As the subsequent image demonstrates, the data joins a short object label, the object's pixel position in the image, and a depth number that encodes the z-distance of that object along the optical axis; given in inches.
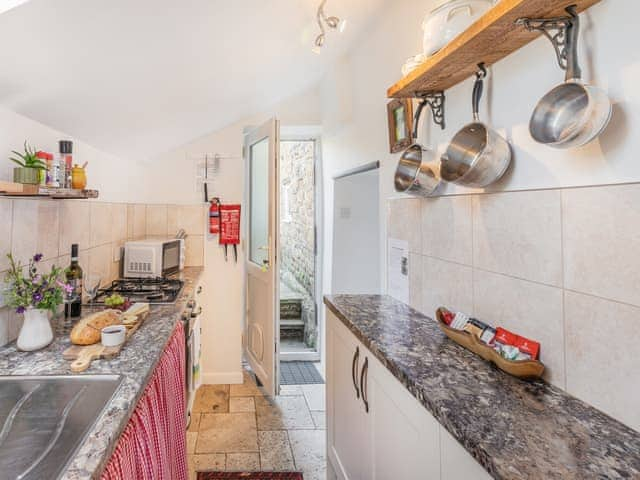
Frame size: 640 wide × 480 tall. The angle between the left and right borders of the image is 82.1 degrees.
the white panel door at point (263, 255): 103.3
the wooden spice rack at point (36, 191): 41.7
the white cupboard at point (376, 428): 34.8
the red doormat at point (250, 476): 76.0
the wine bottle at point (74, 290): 62.9
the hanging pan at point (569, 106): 31.1
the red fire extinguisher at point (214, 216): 117.7
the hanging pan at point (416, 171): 60.1
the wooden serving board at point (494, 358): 38.3
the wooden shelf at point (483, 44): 33.6
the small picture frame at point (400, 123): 70.4
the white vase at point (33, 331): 48.2
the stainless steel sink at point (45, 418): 27.5
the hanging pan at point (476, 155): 43.6
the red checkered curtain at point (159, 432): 33.6
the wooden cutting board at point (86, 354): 42.7
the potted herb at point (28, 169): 48.6
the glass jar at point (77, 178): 59.0
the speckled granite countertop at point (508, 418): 25.8
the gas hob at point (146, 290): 75.9
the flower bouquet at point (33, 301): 47.7
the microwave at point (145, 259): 93.5
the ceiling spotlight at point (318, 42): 68.6
